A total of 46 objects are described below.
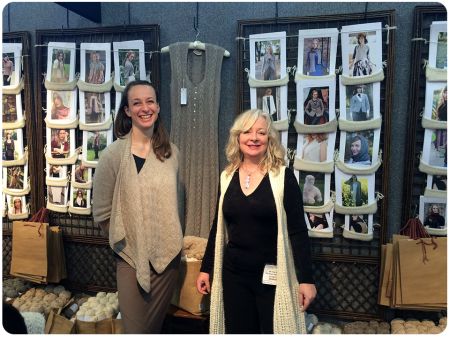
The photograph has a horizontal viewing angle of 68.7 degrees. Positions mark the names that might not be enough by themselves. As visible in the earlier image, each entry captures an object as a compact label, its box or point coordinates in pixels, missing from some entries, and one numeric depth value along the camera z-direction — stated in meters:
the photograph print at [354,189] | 2.29
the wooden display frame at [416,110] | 2.15
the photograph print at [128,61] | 2.54
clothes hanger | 2.40
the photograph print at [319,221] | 2.35
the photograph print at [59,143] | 2.75
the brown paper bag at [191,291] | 2.14
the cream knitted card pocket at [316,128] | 2.29
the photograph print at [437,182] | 2.20
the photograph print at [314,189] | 2.37
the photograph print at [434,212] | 2.21
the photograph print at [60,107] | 2.71
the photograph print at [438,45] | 2.12
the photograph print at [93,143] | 2.68
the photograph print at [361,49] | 2.20
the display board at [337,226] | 2.26
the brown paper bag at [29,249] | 2.63
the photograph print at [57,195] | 2.79
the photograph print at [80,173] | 2.73
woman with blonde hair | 1.53
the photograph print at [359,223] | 2.30
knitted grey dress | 2.40
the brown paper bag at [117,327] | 2.26
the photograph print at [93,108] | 2.65
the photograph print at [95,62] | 2.61
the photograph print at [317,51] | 2.26
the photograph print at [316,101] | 2.29
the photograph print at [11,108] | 2.82
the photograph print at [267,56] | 2.35
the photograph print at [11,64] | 2.78
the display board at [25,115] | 2.79
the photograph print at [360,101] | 2.23
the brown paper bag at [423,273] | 2.05
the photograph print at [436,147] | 2.18
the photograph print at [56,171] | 2.77
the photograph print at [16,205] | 2.86
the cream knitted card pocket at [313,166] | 2.32
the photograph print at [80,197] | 2.75
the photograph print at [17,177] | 2.86
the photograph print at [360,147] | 2.26
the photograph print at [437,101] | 2.15
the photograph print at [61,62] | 2.67
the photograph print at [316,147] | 2.32
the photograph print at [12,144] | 2.83
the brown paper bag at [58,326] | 2.27
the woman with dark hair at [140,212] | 1.72
